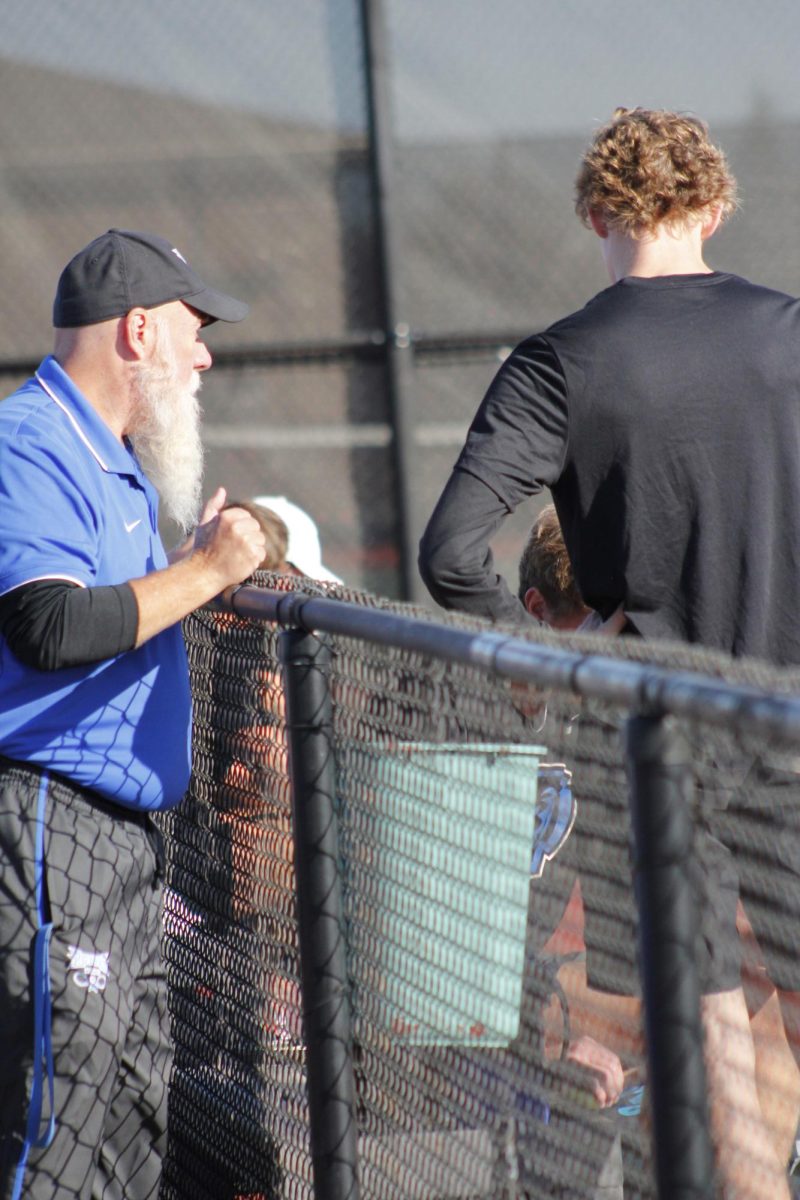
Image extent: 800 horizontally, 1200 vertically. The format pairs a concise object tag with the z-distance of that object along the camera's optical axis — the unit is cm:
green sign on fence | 2126
